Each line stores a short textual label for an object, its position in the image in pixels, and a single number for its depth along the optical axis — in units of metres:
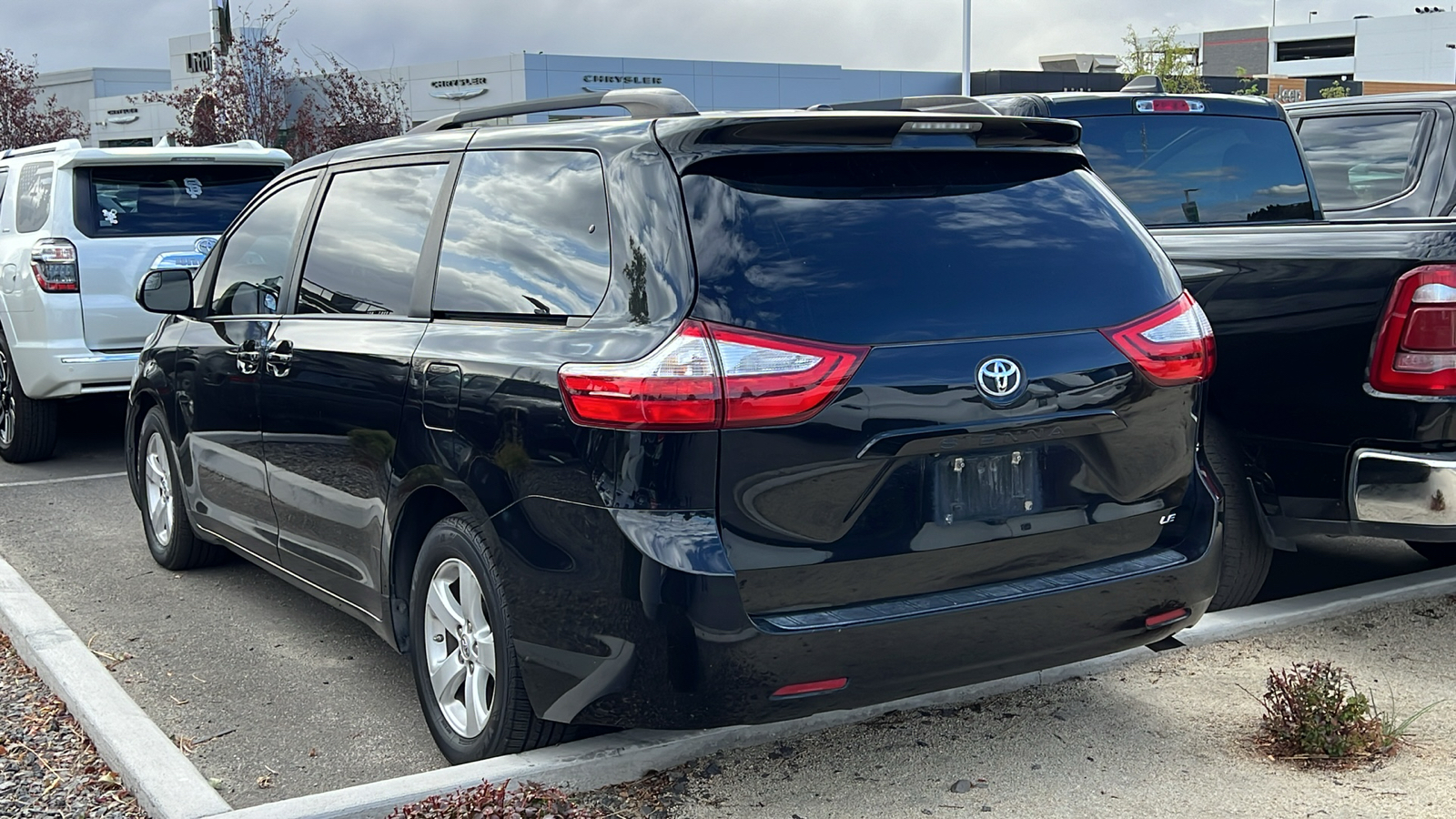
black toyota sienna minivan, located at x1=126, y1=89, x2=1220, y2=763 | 3.35
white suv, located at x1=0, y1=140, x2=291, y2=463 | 8.84
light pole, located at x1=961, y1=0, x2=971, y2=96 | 41.03
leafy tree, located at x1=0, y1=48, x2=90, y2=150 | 37.62
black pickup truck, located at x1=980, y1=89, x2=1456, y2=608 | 4.59
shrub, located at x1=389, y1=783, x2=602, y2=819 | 3.44
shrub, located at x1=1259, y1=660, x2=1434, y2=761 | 4.02
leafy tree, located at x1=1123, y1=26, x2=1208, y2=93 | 46.91
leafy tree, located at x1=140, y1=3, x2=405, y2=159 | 30.47
